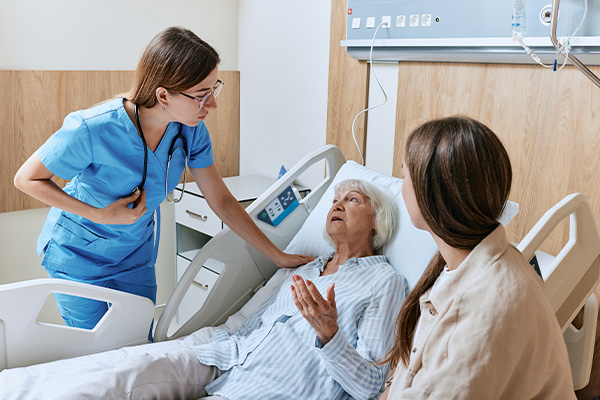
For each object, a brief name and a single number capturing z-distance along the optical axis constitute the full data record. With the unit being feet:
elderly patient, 5.27
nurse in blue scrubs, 5.99
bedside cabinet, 10.19
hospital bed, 5.71
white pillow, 6.30
